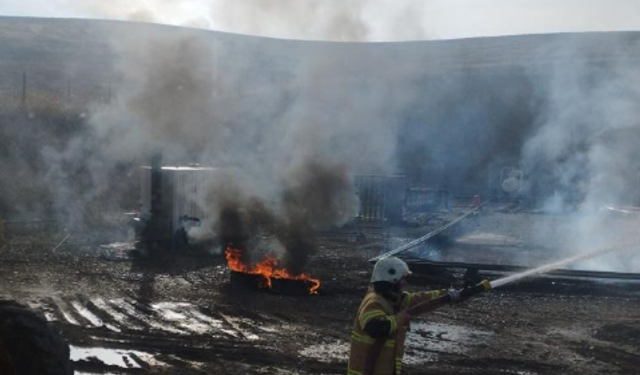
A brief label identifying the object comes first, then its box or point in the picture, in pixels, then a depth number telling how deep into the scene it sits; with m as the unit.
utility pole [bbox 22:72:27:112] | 34.54
